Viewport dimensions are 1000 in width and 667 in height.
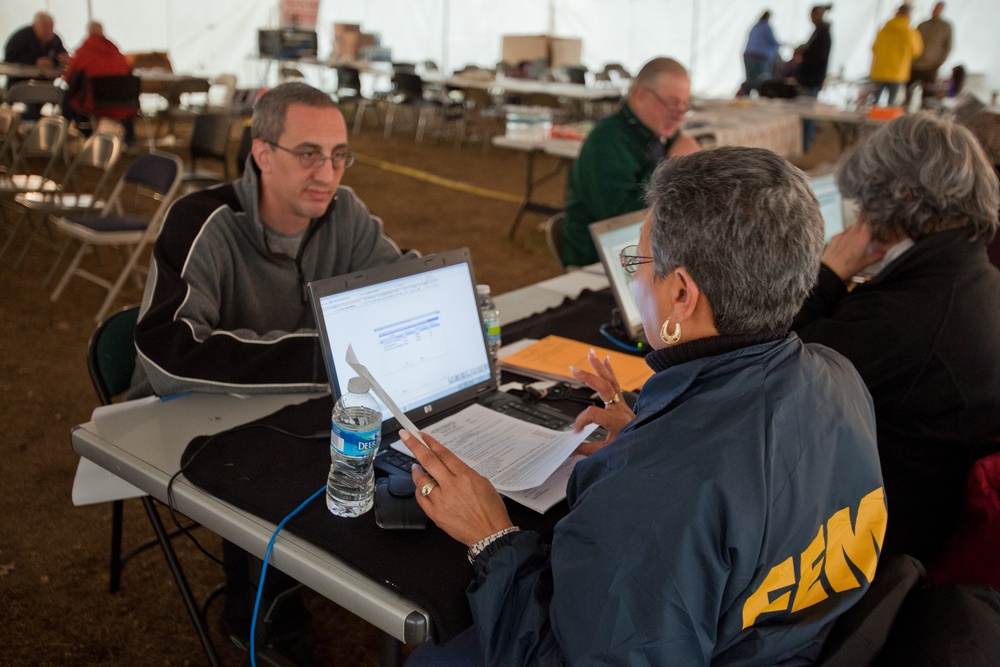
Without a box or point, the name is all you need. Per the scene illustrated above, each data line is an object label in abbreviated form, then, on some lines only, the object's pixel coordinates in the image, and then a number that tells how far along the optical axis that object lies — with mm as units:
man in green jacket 3406
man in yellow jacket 9836
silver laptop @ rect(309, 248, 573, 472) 1475
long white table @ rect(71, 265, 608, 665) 1141
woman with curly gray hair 1619
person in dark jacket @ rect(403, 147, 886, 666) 943
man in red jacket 7262
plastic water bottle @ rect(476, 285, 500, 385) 1864
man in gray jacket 1742
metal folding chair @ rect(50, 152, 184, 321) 4051
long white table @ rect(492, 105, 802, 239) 5578
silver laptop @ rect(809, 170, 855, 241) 3135
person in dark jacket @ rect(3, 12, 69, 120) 8672
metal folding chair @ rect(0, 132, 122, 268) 4525
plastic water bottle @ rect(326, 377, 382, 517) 1282
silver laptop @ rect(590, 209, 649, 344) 2203
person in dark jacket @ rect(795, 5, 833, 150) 9766
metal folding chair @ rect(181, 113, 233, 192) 5516
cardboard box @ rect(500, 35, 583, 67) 11875
